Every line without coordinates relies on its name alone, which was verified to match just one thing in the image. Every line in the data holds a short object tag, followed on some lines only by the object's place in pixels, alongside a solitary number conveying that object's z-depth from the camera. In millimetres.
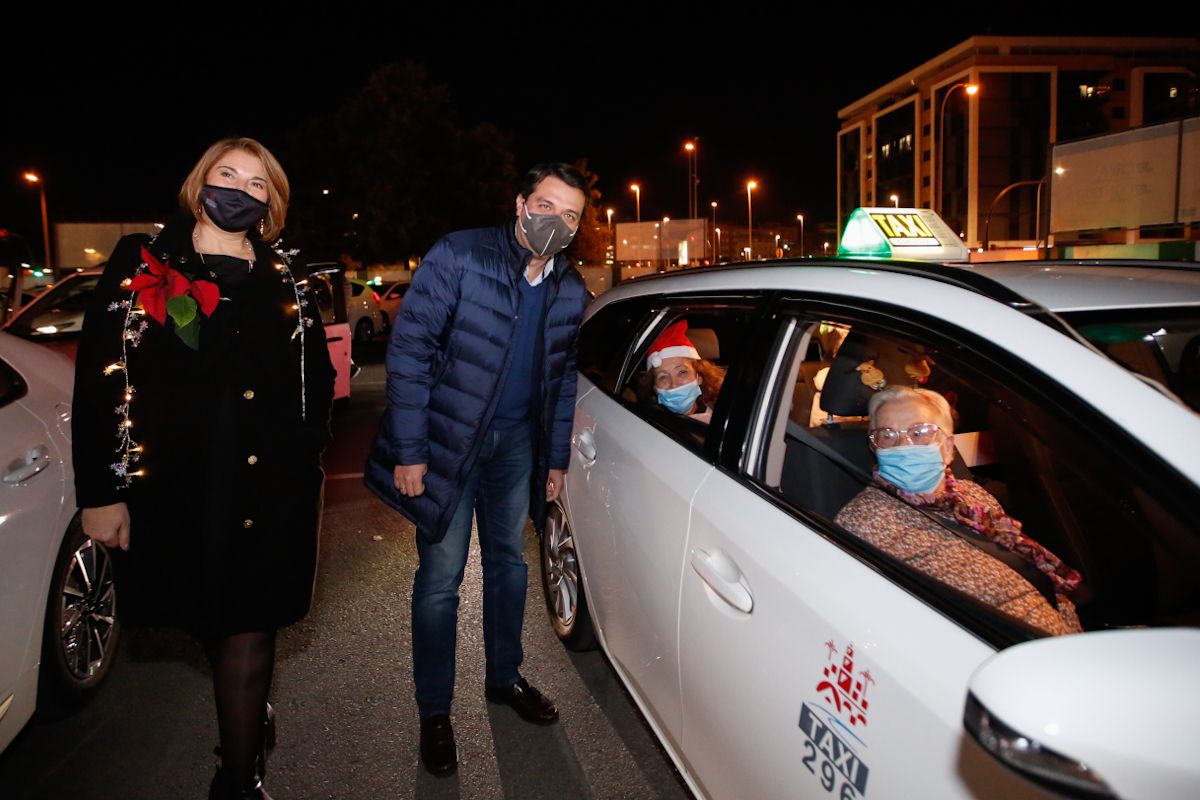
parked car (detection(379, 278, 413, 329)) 23219
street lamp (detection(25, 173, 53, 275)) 40956
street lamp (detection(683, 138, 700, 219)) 37781
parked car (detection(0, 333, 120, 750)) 2703
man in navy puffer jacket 2723
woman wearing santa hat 3377
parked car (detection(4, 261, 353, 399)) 6367
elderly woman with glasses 1871
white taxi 964
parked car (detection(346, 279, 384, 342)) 20617
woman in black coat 2188
